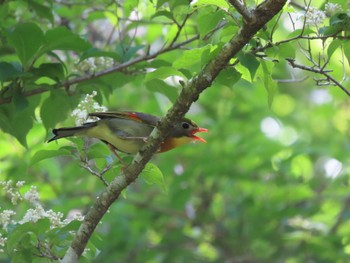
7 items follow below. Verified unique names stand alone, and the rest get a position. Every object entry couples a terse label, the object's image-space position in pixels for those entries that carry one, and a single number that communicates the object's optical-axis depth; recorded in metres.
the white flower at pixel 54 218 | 6.86
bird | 7.65
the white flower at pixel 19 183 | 6.77
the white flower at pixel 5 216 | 6.70
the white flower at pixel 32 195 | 6.90
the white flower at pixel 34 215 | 6.62
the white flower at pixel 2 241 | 6.73
